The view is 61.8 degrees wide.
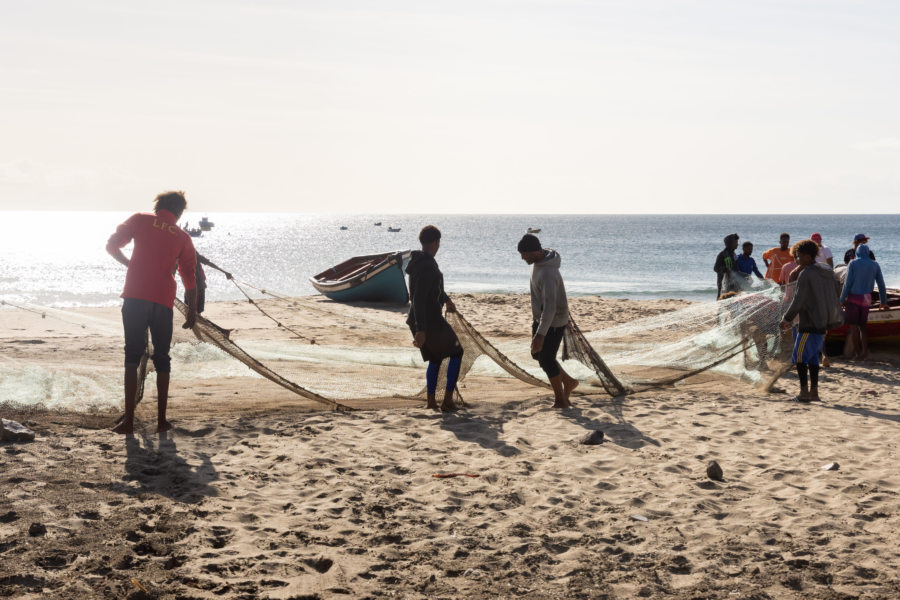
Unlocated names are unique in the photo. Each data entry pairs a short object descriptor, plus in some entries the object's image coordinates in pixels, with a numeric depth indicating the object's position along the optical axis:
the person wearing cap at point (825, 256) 10.32
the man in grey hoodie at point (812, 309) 7.19
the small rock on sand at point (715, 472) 4.84
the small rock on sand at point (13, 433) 5.11
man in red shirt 5.32
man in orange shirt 10.78
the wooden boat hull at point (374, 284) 18.86
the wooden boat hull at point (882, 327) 10.03
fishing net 6.84
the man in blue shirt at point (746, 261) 10.73
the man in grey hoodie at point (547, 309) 6.43
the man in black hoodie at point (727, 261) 10.11
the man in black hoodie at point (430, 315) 6.25
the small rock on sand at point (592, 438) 5.62
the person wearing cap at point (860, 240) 9.72
